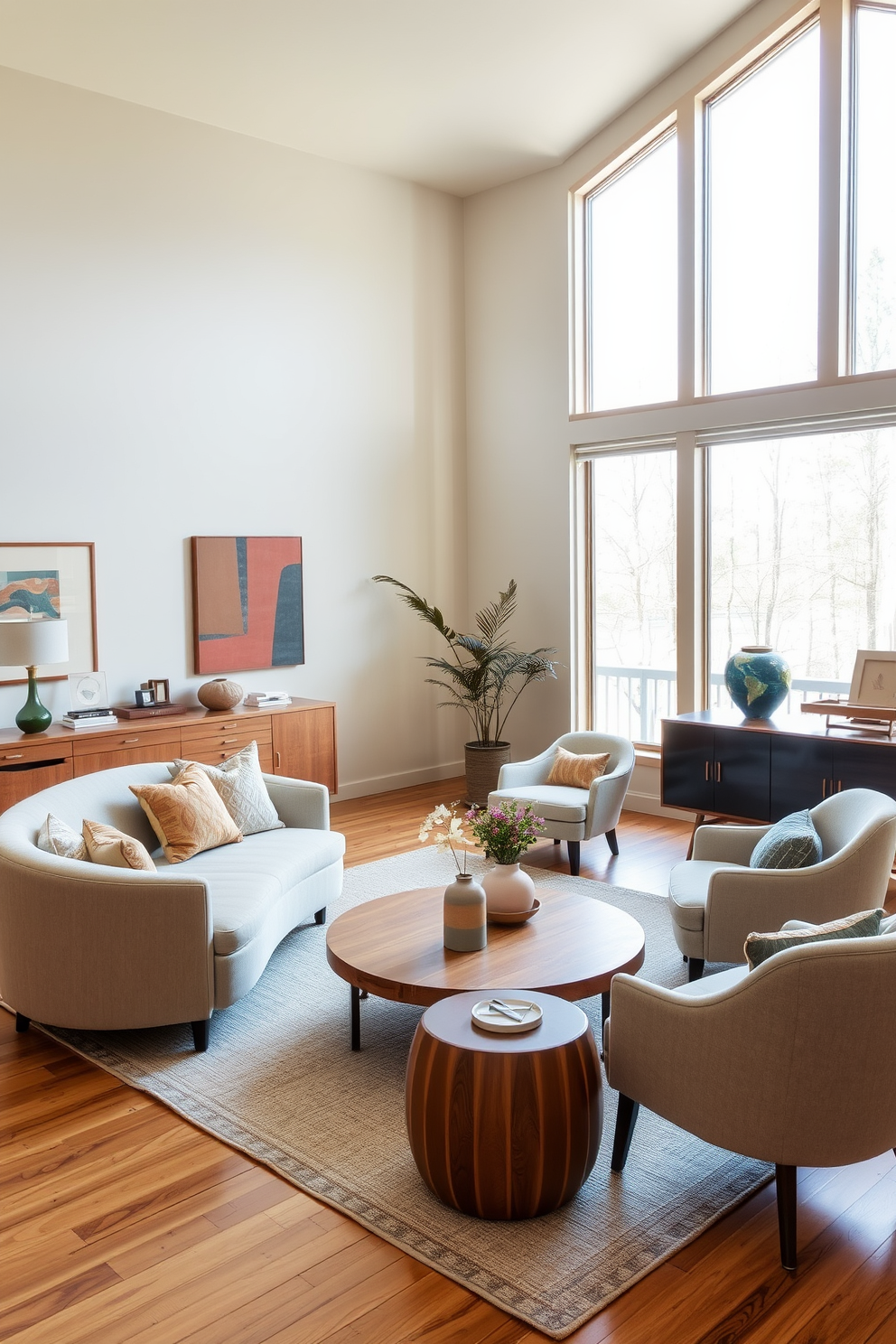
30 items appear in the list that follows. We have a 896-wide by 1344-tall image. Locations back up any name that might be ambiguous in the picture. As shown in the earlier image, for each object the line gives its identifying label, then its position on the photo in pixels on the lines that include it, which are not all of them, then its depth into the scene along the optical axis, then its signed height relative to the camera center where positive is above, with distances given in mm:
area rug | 2496 -1544
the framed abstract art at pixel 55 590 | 5707 +144
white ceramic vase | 3822 -1027
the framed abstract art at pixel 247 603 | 6590 +60
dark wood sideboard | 5215 -834
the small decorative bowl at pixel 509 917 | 3820 -1115
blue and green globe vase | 5809 -423
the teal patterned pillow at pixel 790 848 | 3729 -869
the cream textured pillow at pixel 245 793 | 4773 -824
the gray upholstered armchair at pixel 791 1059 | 2383 -1070
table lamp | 5191 -143
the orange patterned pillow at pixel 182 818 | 4398 -861
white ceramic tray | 2742 -1087
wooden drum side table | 2578 -1260
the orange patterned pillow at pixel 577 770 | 5930 -918
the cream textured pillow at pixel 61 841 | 3777 -817
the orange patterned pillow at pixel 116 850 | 3762 -845
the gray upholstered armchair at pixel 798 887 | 3543 -994
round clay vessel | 6254 -484
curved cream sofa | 3502 -1115
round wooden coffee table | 3309 -1160
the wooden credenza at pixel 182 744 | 5336 -724
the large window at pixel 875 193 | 5730 +2254
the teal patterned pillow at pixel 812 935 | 2621 -829
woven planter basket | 7117 -1065
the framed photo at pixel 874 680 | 5355 -394
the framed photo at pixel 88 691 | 5910 -429
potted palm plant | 7160 -473
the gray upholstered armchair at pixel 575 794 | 5586 -1022
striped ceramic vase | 3572 -1040
